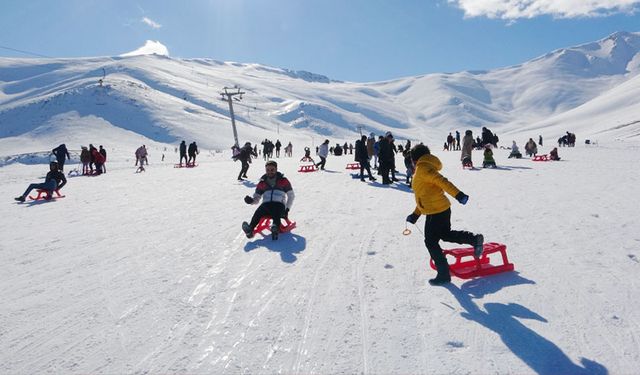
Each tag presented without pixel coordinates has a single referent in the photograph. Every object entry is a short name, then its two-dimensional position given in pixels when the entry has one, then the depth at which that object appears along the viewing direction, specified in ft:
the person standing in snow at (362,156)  48.83
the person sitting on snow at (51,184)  39.47
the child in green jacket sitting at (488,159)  59.32
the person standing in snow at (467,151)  60.13
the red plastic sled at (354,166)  64.27
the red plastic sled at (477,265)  16.37
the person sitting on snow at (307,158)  81.47
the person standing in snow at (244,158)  53.42
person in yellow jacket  15.64
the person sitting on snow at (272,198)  23.45
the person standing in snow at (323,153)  65.31
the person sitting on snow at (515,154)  75.10
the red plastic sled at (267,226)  24.34
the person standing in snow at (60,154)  65.98
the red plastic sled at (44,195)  40.22
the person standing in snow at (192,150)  81.06
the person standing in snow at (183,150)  84.90
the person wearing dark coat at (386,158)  45.44
